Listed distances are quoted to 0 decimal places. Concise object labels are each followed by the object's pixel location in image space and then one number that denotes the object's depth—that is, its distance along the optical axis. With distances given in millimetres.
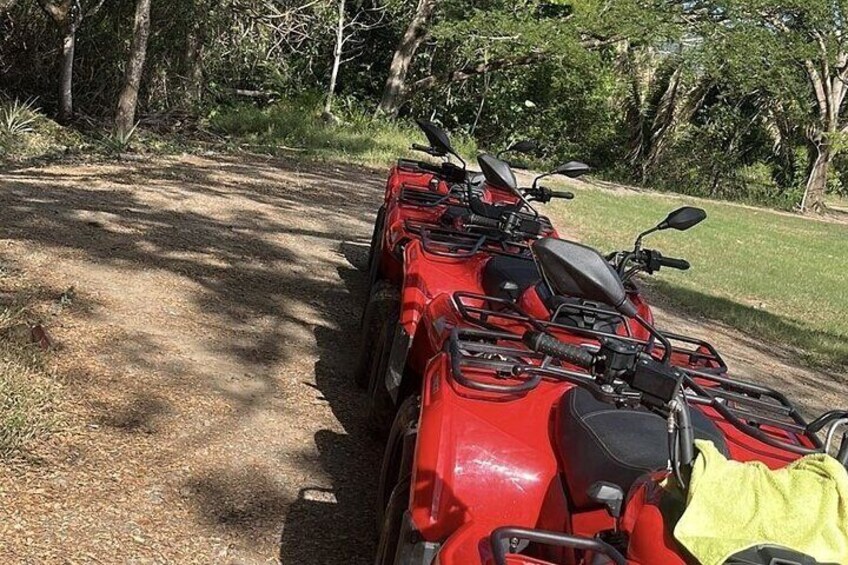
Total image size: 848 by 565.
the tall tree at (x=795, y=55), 20875
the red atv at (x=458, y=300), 3166
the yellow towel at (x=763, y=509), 1453
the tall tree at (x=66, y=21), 13383
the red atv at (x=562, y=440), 1796
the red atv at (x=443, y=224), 4387
